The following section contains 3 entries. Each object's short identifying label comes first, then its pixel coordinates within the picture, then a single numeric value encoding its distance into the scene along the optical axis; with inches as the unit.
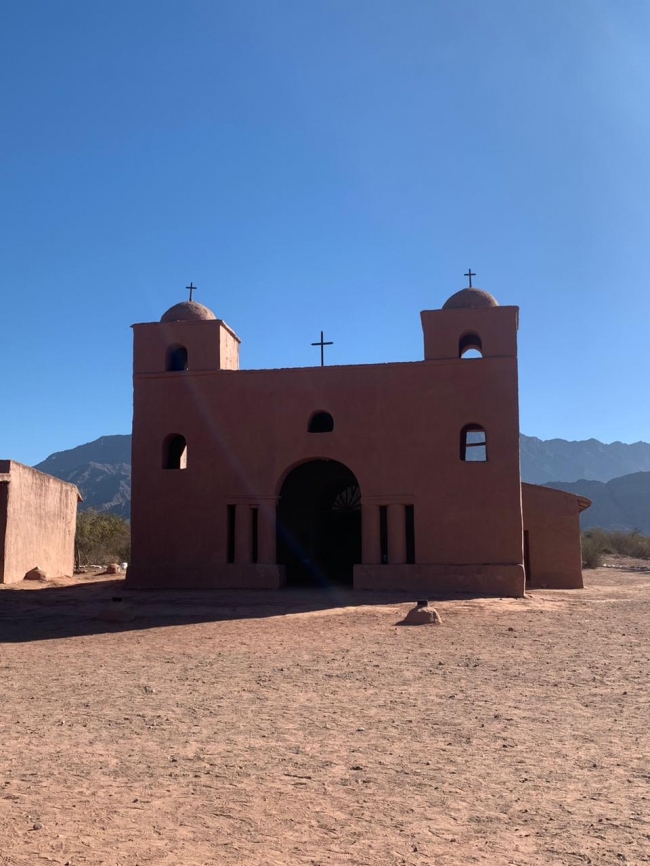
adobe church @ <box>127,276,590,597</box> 655.1
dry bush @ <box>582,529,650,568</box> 1578.5
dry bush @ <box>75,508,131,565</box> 1286.9
